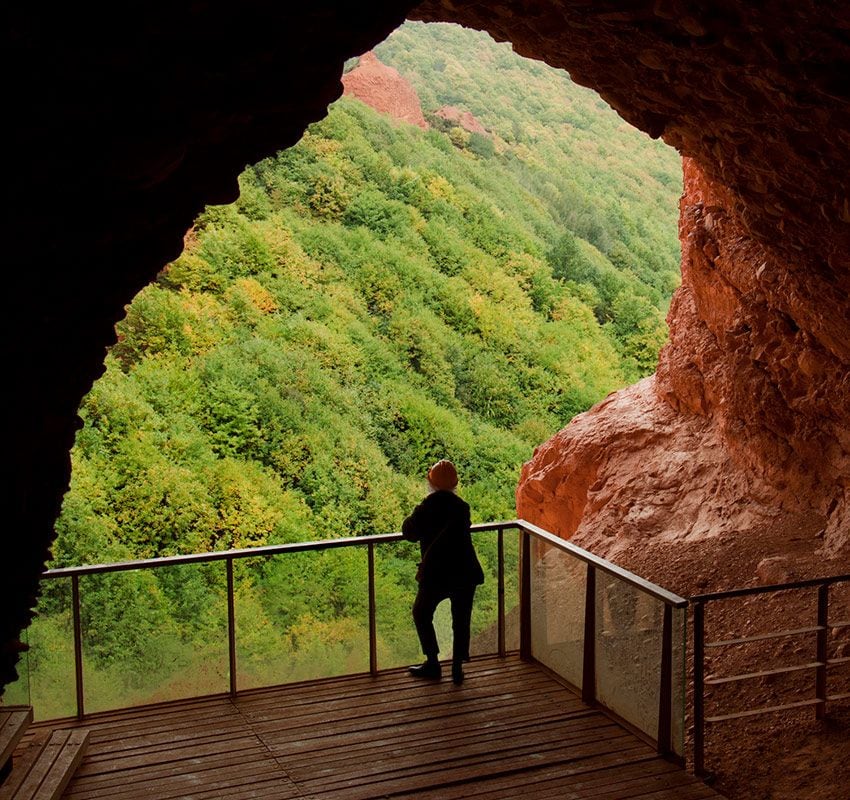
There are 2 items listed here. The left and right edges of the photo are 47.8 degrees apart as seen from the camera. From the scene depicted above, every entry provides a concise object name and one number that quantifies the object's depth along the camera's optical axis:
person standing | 7.29
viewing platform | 6.22
